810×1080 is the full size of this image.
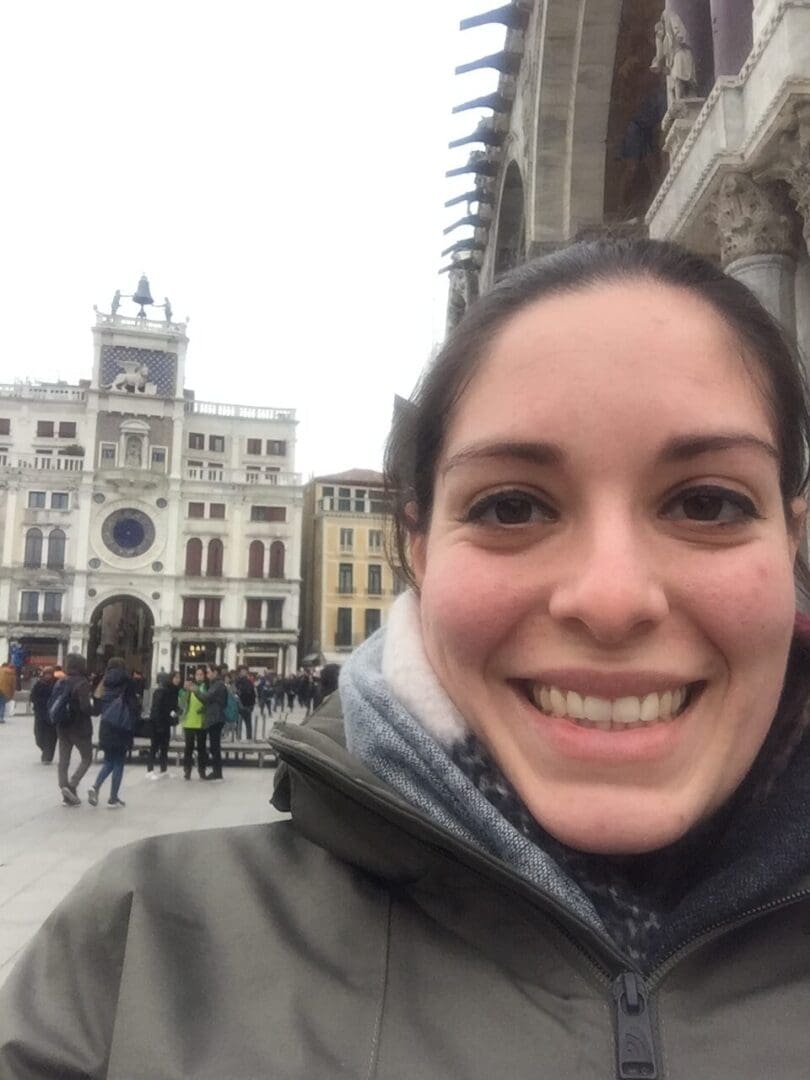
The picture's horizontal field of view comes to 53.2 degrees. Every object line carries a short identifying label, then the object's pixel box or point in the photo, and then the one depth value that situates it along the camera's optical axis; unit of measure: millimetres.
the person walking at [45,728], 11531
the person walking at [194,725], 10297
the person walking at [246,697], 18392
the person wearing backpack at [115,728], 8234
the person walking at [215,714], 10281
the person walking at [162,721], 10602
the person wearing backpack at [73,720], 8289
